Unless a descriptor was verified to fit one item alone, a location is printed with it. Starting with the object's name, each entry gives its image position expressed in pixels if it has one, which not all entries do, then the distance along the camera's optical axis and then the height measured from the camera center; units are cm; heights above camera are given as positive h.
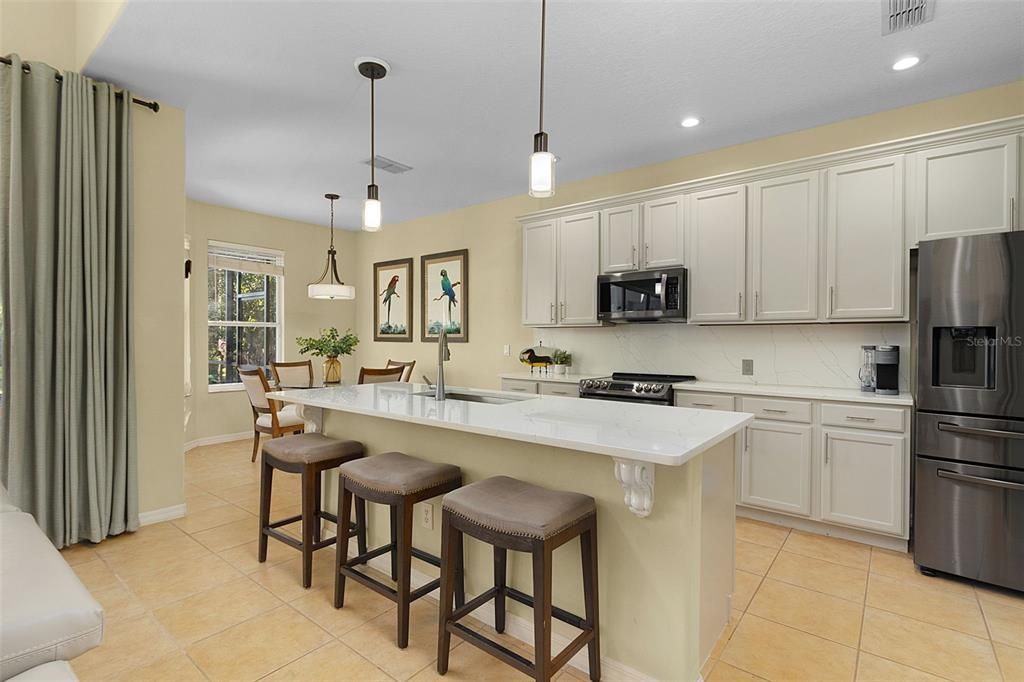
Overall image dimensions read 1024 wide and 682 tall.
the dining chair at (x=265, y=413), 448 -71
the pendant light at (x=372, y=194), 267 +77
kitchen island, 169 -58
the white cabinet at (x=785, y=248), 340 +65
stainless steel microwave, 388 +35
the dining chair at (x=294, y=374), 523 -38
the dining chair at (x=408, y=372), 557 -36
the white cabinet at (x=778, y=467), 323 -83
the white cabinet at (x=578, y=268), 443 +65
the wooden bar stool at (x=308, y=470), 253 -68
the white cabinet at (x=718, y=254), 368 +65
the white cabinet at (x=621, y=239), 419 +86
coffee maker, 317 -18
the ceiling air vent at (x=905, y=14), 229 +152
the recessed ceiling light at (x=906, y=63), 272 +152
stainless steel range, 367 -36
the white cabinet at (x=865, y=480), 293 -83
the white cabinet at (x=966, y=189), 280 +88
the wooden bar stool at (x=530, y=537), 159 -66
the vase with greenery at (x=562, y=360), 477 -19
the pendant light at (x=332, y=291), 517 +50
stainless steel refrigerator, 248 -35
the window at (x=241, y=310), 586 +34
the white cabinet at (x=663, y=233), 396 +86
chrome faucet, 258 -10
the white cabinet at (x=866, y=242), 310 +63
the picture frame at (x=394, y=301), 650 +50
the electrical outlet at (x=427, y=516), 249 -88
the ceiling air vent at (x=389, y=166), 432 +152
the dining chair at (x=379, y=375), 462 -34
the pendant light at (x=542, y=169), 204 +69
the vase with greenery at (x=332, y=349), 496 -11
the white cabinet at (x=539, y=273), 472 +64
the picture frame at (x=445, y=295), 586 +53
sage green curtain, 270 +18
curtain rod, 309 +147
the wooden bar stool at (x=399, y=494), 202 -66
